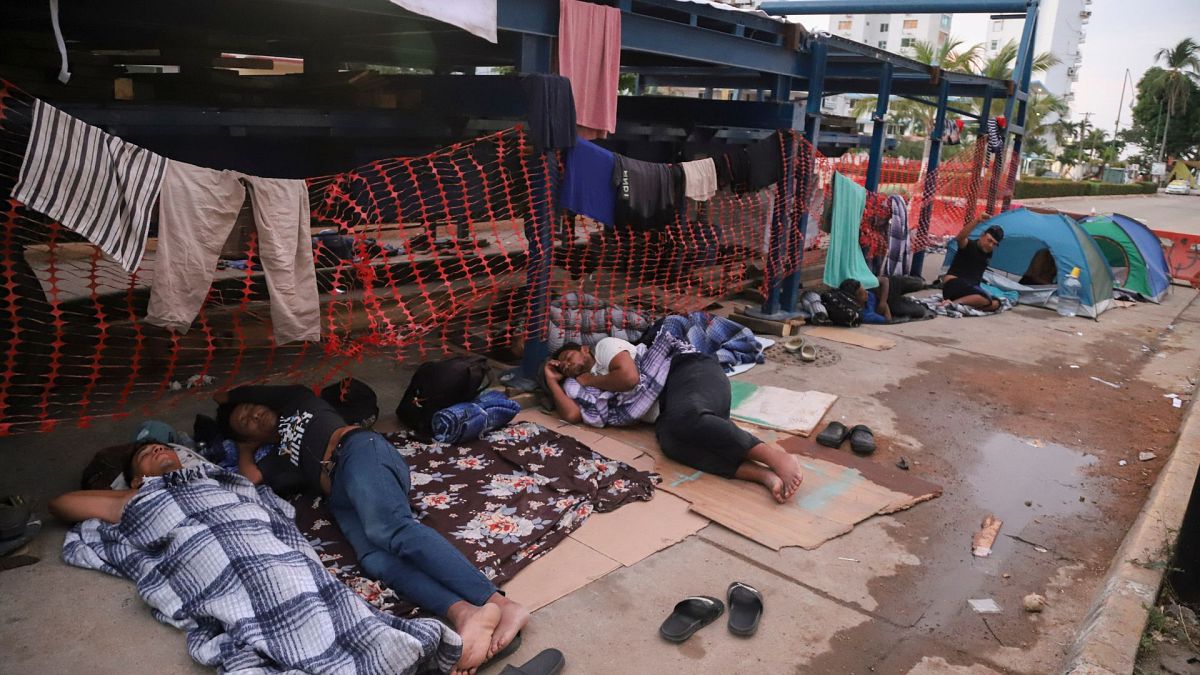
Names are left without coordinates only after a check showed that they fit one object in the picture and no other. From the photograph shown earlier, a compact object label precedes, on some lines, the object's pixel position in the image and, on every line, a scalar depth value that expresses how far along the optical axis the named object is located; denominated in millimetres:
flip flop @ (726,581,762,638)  3312
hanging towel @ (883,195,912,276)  10188
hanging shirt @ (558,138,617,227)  5645
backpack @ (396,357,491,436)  5066
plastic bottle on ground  10305
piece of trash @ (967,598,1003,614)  3635
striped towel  3295
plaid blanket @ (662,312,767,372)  6992
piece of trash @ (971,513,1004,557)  4156
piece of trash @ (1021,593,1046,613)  3641
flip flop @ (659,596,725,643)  3246
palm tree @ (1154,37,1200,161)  59000
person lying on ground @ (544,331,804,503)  4637
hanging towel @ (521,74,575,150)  5199
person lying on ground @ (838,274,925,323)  8883
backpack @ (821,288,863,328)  8688
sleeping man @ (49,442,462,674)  2828
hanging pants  3818
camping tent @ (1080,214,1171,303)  11859
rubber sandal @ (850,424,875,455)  5312
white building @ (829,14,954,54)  74125
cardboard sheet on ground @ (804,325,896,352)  8070
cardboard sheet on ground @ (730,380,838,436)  5711
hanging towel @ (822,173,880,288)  8438
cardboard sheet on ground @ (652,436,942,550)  4199
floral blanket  3689
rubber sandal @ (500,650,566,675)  2936
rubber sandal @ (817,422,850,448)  5387
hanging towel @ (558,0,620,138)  5465
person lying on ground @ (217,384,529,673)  3152
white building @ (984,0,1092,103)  81125
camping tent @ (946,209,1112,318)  10430
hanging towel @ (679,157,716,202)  6555
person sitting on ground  10125
